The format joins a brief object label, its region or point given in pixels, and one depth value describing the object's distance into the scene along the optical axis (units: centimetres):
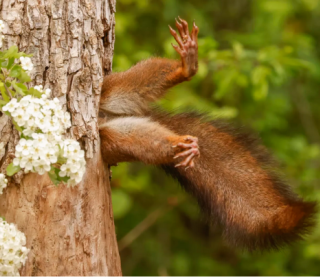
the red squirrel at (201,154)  531
